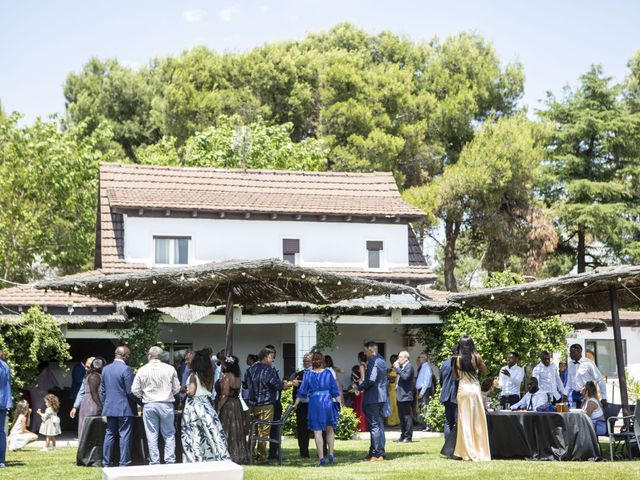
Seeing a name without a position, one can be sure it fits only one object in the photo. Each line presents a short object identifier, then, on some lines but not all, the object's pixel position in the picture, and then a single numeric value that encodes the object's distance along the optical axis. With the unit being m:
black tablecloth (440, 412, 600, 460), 14.63
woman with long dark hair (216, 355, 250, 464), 14.45
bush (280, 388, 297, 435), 22.31
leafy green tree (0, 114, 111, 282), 37.62
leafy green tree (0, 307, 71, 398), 22.23
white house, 28.53
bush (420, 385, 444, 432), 23.25
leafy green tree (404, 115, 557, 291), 44.12
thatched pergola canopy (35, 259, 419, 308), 14.30
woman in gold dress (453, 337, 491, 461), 14.71
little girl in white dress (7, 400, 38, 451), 18.56
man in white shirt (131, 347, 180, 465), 14.02
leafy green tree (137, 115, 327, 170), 43.22
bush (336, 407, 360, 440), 21.20
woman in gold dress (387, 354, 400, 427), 25.09
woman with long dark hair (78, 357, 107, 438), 16.67
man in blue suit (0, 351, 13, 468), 14.93
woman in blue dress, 14.68
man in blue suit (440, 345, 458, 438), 15.94
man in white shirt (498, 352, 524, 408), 20.53
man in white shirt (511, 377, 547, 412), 17.25
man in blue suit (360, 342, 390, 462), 15.20
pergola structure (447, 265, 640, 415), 14.93
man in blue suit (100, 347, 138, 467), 14.54
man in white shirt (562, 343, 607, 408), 17.20
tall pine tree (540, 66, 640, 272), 44.00
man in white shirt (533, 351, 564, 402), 18.34
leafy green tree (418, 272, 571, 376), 25.19
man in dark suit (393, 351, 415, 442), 19.44
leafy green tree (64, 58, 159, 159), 52.97
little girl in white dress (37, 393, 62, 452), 19.62
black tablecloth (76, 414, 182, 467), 14.67
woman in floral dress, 13.84
